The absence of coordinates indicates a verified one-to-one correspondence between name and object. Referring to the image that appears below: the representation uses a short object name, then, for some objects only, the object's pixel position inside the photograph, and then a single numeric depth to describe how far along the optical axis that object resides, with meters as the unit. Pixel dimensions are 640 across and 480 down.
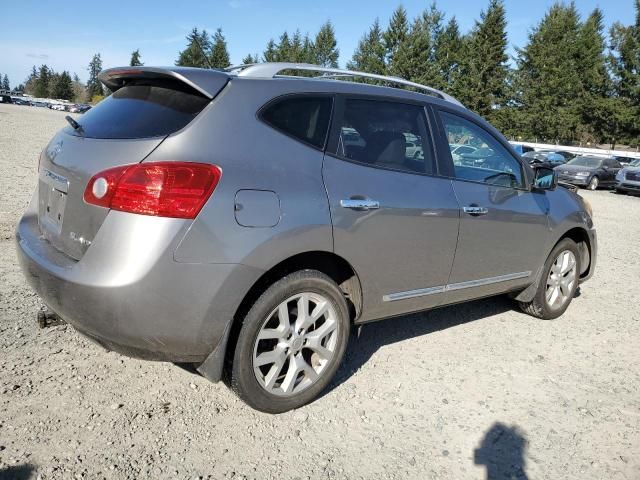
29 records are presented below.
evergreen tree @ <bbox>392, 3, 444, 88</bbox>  62.88
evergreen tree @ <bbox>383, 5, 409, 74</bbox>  65.12
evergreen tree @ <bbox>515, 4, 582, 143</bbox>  54.22
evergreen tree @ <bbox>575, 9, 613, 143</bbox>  52.94
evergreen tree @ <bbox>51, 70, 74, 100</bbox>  128.12
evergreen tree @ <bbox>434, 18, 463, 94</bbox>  61.03
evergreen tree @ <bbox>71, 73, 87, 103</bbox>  132.38
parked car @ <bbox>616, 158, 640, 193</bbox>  21.53
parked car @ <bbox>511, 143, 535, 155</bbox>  32.22
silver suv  2.47
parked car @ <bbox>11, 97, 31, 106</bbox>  92.28
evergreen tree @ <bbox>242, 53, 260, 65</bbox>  74.34
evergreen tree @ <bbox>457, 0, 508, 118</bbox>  56.16
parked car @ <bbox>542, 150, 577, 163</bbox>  32.72
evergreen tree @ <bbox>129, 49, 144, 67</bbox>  73.47
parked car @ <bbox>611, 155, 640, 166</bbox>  32.83
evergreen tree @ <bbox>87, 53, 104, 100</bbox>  120.27
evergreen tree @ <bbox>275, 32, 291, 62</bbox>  74.26
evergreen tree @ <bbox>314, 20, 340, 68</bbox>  77.00
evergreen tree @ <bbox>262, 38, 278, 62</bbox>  77.69
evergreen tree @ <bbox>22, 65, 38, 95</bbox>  139.75
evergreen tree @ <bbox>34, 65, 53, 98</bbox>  132.50
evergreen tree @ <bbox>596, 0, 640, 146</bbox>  50.56
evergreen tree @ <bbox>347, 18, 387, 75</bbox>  67.19
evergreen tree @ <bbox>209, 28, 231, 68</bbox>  62.08
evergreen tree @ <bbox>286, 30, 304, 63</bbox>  73.37
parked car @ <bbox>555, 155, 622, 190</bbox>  23.03
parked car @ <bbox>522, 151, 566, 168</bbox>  27.00
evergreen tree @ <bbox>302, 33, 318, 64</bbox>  75.44
